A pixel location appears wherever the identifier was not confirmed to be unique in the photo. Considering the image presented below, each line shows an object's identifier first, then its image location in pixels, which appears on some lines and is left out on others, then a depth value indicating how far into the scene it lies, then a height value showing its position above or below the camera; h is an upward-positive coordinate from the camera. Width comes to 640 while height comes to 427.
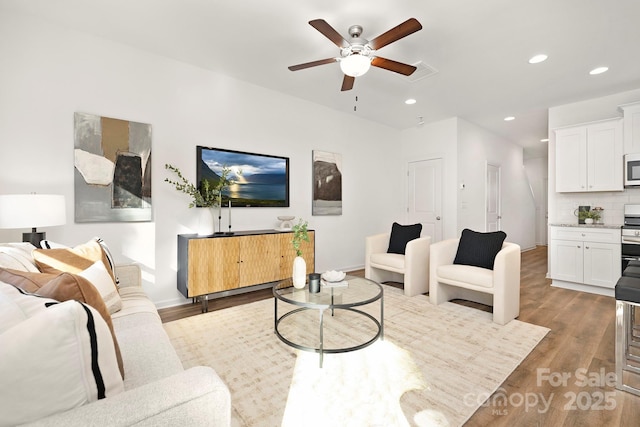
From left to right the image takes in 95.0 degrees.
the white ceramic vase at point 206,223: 3.30 -0.13
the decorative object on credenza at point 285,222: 3.98 -0.14
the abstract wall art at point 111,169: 2.77 +0.42
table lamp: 2.02 +0.01
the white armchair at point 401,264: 3.57 -0.67
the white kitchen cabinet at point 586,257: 3.74 -0.62
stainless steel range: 3.55 -0.38
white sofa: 0.66 -0.47
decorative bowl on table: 2.53 -0.56
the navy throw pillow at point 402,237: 4.00 -0.34
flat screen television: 3.54 +0.48
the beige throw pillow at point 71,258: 1.64 -0.28
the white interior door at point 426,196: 5.46 +0.30
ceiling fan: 2.12 +1.32
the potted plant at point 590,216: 4.21 -0.06
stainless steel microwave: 3.75 +0.54
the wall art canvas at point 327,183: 4.62 +0.47
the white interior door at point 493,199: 6.04 +0.27
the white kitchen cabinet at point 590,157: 3.93 +0.77
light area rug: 1.58 -1.06
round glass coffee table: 2.13 -1.02
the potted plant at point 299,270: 2.46 -0.49
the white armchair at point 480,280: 2.75 -0.69
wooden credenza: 3.06 -0.55
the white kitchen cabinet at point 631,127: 3.75 +1.09
